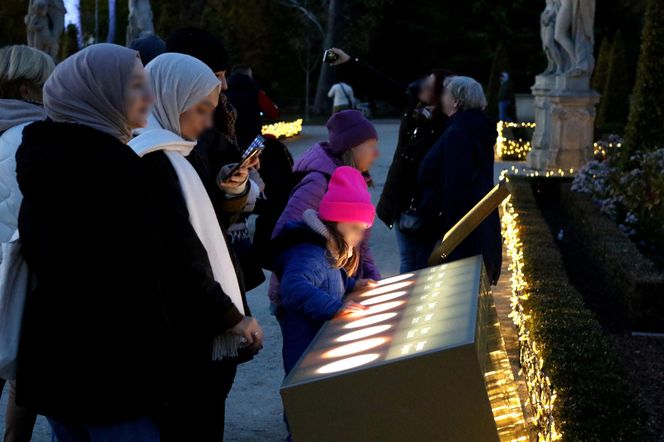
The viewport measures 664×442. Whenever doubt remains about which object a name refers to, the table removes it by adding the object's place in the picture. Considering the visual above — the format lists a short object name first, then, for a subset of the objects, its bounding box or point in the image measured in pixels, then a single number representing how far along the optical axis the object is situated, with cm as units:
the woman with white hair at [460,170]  520
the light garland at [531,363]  371
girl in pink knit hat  358
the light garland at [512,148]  1992
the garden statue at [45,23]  1806
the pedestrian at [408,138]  552
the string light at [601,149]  1449
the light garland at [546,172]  1384
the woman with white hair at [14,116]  354
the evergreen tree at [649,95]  1111
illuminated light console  228
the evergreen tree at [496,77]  2819
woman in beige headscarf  245
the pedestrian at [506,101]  2718
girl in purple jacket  423
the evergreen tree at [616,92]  2469
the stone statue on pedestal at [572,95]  1600
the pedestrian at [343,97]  2058
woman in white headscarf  268
